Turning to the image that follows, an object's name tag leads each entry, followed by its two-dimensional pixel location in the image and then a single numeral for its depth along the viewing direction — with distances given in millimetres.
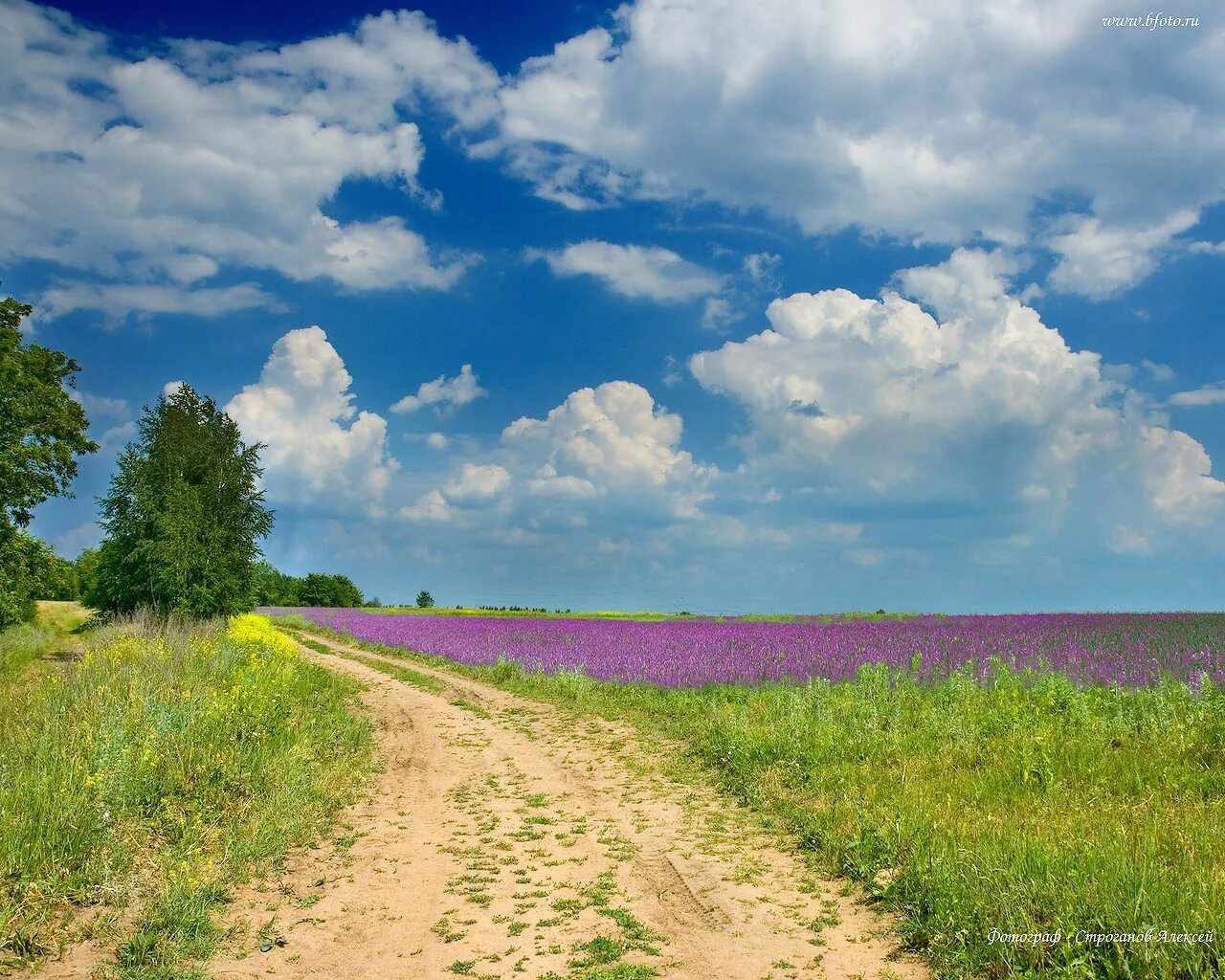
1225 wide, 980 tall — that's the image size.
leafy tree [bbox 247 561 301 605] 94062
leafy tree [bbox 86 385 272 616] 28812
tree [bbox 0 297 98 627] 24391
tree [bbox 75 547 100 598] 63219
